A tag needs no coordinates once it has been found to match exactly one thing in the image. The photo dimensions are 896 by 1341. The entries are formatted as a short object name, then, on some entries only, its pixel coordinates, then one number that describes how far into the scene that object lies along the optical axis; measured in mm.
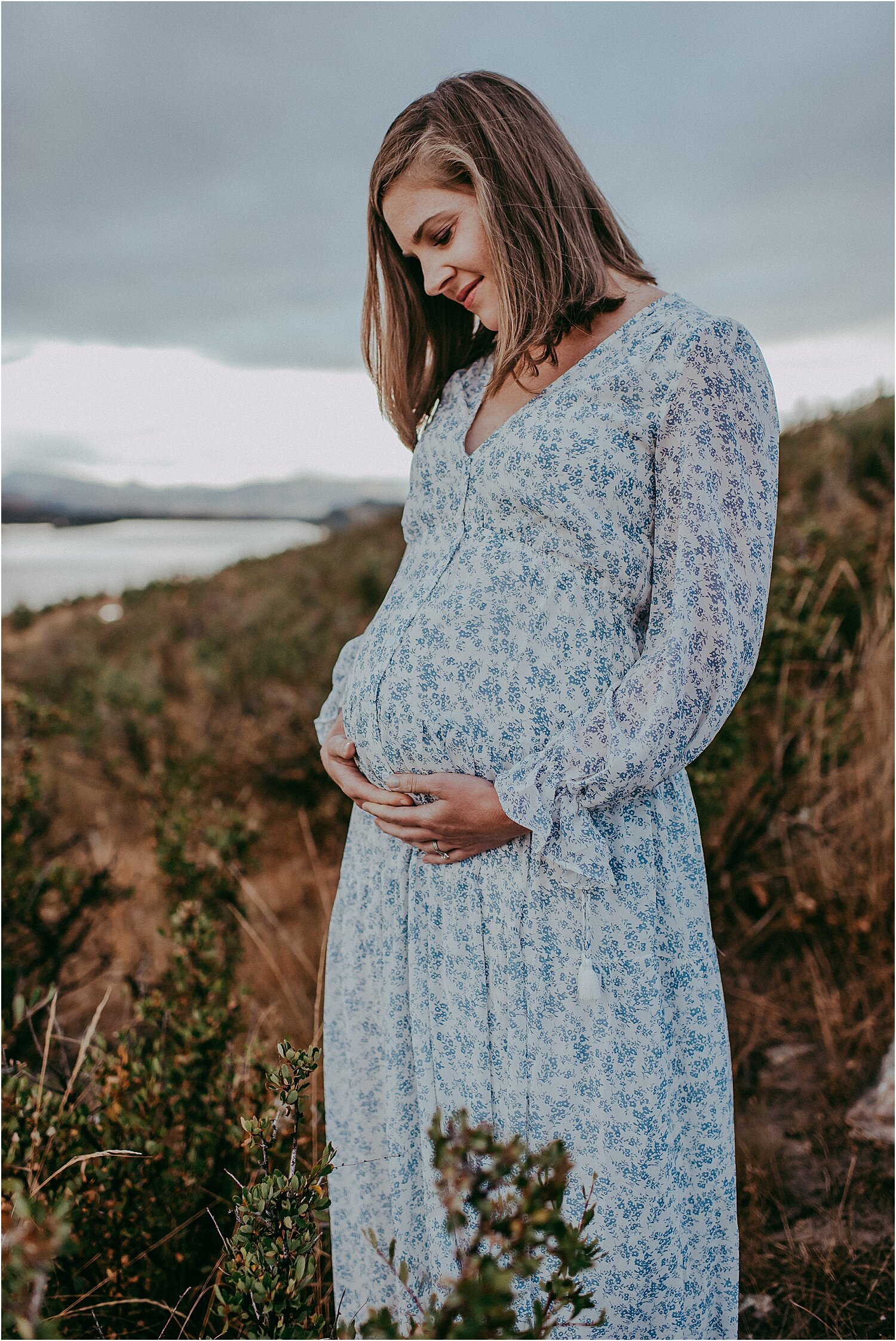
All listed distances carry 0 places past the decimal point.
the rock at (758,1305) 1739
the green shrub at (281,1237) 993
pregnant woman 1221
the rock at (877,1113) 2107
